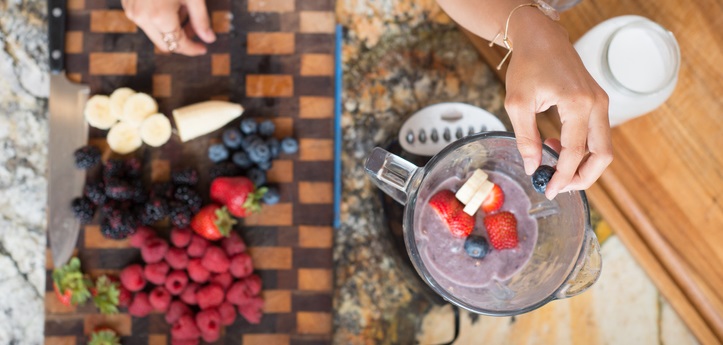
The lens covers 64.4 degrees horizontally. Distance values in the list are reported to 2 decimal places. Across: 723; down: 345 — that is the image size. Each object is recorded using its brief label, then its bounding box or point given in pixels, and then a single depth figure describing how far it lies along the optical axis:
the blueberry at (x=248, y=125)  1.11
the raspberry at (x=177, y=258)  1.11
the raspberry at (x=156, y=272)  1.10
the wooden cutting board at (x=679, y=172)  0.99
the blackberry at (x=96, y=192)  1.10
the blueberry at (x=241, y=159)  1.12
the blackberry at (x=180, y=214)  1.09
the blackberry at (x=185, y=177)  1.11
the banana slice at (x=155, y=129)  1.12
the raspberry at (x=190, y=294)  1.11
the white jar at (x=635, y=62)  0.91
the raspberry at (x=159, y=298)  1.10
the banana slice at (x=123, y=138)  1.12
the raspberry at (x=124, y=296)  1.12
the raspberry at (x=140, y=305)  1.11
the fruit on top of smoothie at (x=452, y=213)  0.90
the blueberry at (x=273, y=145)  1.12
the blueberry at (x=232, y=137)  1.12
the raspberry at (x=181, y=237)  1.11
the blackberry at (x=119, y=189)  1.08
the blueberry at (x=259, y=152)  1.09
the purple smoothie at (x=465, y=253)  0.91
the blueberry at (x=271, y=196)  1.12
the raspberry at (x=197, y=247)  1.11
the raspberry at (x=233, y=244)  1.12
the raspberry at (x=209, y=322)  1.09
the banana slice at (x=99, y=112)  1.11
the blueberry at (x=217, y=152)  1.12
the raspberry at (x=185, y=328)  1.10
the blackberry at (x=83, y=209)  1.10
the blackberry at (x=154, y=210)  1.09
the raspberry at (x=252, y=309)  1.12
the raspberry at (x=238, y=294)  1.11
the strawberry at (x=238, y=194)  1.08
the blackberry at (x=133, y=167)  1.13
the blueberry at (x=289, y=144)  1.12
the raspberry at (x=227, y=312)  1.11
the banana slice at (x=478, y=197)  0.90
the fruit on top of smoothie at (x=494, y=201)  0.92
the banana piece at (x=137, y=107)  1.11
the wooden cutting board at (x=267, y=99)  1.15
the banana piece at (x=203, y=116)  1.11
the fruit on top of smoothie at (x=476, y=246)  0.90
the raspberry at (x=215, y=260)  1.10
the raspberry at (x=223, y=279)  1.12
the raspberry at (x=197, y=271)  1.10
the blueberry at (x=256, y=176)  1.12
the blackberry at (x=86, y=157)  1.09
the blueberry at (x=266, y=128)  1.12
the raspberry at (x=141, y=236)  1.11
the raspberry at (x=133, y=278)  1.11
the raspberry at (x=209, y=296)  1.10
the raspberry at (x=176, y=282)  1.11
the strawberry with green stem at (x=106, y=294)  1.11
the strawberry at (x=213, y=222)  1.09
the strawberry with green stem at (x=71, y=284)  1.11
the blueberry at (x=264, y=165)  1.13
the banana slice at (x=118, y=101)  1.12
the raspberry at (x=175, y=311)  1.11
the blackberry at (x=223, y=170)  1.12
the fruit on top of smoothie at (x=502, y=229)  0.91
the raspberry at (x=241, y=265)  1.11
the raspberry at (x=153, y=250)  1.10
